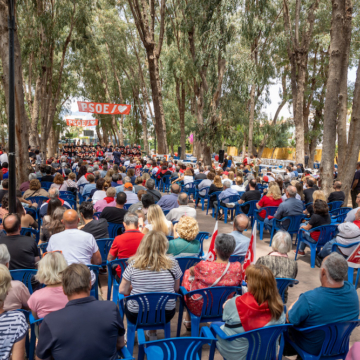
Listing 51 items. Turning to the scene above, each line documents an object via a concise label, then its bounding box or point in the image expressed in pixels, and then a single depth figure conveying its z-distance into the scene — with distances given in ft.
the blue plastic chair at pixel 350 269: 16.20
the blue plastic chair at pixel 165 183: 43.24
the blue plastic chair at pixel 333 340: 8.47
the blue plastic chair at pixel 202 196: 33.27
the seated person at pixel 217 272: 10.66
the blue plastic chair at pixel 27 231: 16.66
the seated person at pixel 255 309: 8.27
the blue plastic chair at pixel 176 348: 6.91
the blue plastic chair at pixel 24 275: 11.27
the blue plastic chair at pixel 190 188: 37.07
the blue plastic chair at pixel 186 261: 12.86
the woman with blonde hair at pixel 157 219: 15.02
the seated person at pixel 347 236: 16.15
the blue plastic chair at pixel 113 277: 12.75
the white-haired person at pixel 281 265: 11.70
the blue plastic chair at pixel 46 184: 31.24
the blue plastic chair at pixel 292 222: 21.62
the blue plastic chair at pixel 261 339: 7.97
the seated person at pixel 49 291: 9.07
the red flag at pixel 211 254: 11.93
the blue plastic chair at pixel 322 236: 18.88
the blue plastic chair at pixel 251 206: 26.61
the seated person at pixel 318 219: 19.34
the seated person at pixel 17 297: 9.58
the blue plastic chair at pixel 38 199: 22.97
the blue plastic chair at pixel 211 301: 10.29
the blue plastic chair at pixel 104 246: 15.20
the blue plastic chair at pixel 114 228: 18.78
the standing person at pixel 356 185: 34.88
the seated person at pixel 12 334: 7.11
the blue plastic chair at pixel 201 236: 16.42
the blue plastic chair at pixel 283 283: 11.16
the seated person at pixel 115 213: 18.75
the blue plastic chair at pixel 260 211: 24.07
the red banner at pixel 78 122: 133.23
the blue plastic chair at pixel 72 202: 25.34
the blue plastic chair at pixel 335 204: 25.94
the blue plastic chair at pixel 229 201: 28.30
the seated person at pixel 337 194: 26.58
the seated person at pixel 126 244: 13.19
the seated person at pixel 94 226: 15.79
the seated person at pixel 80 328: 6.89
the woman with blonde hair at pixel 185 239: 13.12
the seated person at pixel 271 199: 24.41
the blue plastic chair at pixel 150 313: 9.86
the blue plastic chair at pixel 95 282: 12.16
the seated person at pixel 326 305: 8.76
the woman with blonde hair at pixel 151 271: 10.25
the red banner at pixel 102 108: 69.97
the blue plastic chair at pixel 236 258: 14.25
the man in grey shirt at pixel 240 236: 14.73
